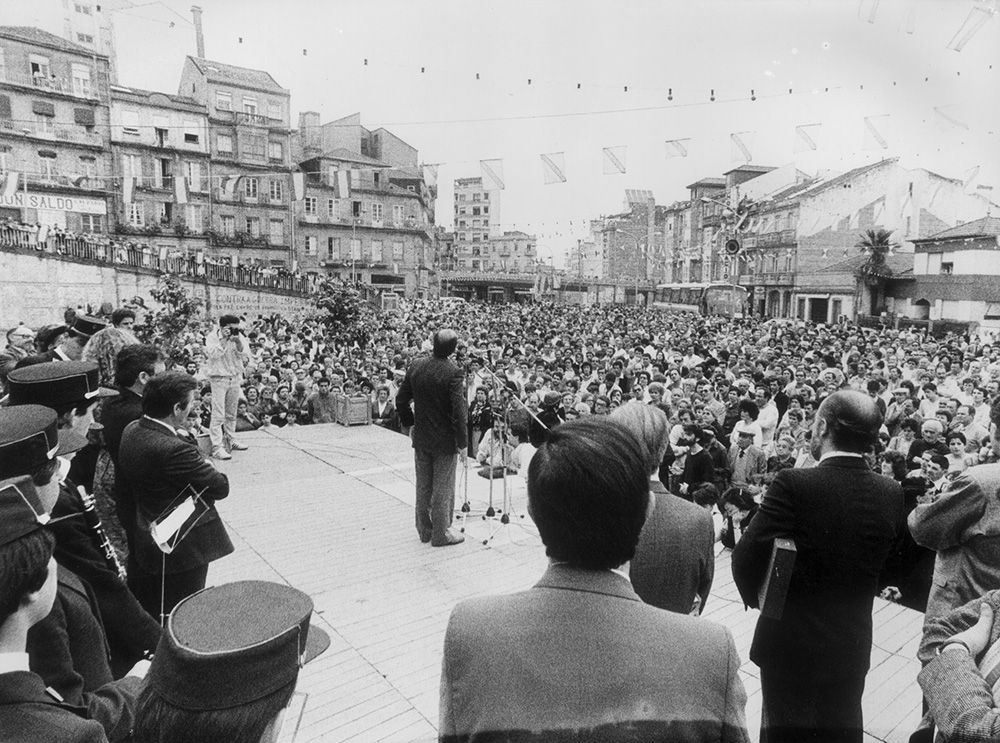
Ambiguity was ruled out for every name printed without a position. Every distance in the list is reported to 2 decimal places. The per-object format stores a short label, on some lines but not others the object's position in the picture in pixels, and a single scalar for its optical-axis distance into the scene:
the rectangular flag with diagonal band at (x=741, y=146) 16.75
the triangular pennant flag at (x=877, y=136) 14.39
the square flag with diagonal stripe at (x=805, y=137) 15.94
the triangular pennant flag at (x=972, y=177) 21.25
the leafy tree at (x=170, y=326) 13.04
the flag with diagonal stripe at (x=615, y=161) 14.87
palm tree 37.38
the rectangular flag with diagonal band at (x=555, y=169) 15.45
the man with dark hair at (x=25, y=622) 1.32
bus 46.19
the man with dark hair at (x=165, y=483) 3.10
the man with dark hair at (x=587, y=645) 1.13
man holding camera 7.52
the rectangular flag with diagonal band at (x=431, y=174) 18.05
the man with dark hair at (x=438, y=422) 5.00
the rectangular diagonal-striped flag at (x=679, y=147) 15.48
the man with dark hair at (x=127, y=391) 3.52
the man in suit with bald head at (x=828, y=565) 2.27
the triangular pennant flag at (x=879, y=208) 43.22
